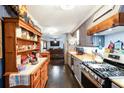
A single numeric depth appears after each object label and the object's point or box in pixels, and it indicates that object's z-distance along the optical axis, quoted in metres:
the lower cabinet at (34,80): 1.30
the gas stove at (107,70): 1.13
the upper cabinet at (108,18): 1.08
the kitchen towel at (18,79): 1.23
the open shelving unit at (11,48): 1.26
